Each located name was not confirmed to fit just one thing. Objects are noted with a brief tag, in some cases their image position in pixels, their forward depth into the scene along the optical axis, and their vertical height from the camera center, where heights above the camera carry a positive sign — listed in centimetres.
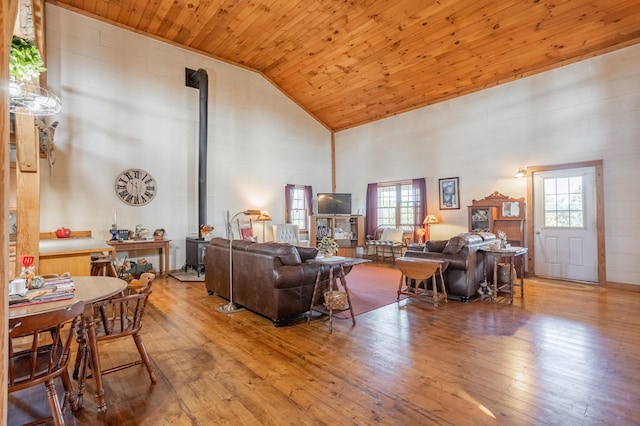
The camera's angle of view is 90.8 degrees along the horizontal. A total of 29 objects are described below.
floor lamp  399 -115
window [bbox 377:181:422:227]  784 +23
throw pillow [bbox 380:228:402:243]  779 -56
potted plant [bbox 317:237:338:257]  437 -47
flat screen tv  855 +28
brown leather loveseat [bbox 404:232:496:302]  435 -68
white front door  540 -24
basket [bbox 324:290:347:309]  362 -102
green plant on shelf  252 +129
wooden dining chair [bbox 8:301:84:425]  146 -80
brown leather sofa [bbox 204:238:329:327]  345 -74
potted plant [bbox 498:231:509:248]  480 -46
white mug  185 -42
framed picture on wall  703 +43
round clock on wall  611 +58
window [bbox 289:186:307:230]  877 +16
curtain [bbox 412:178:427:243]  756 +23
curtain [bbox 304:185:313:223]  893 +42
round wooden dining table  173 -50
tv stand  842 -46
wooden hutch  611 -9
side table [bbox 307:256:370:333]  349 -77
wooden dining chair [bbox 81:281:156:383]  221 -83
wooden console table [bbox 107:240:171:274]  560 -56
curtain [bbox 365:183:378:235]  852 +11
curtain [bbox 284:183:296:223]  858 +32
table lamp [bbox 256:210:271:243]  765 -7
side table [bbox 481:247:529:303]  440 -73
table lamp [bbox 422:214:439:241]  722 -20
